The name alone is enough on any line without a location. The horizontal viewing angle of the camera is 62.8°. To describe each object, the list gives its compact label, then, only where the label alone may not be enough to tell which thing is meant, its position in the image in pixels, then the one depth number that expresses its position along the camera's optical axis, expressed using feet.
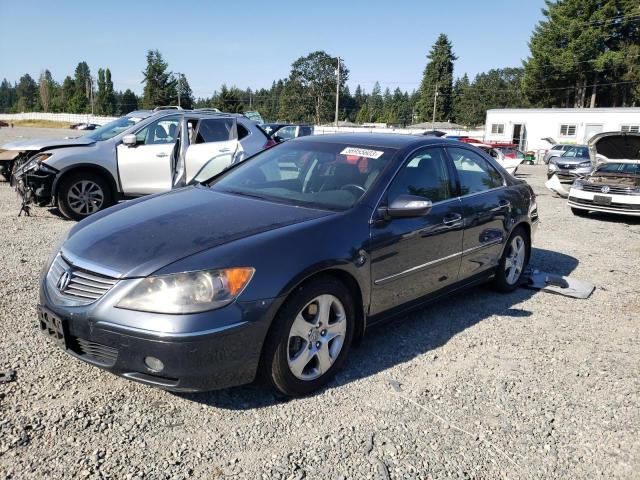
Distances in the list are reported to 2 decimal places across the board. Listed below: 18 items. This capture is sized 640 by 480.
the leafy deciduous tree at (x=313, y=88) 329.72
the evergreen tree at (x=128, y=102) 348.38
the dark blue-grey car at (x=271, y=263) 8.77
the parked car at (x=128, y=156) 25.59
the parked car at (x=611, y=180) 35.01
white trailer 135.03
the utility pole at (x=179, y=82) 285.64
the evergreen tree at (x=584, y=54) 195.21
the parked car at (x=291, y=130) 77.56
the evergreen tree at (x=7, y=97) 538.47
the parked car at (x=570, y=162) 66.14
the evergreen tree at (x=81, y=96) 312.29
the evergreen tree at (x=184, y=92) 287.28
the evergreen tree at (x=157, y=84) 287.48
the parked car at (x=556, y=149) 95.30
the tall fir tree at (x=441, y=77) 278.46
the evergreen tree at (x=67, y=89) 342.64
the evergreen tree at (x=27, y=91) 456.86
